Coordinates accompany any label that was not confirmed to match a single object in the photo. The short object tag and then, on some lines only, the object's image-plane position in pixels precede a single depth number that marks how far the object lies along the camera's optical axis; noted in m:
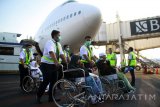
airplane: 6.02
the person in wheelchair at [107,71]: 3.07
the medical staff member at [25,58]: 4.15
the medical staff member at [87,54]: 3.18
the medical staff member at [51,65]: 2.76
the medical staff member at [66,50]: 4.66
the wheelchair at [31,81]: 3.97
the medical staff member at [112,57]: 5.51
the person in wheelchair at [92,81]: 2.40
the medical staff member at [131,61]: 4.70
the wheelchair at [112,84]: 3.03
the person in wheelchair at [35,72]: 4.00
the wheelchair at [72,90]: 2.25
